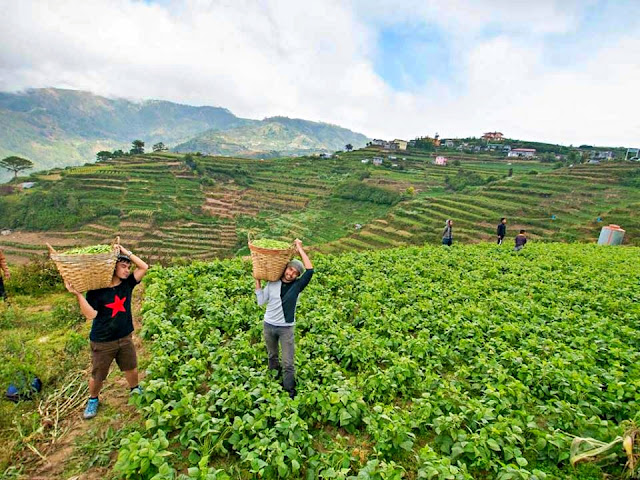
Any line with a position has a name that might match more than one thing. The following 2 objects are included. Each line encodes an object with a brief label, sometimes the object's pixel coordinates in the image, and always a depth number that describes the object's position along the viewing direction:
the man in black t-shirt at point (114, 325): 4.69
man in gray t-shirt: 5.02
